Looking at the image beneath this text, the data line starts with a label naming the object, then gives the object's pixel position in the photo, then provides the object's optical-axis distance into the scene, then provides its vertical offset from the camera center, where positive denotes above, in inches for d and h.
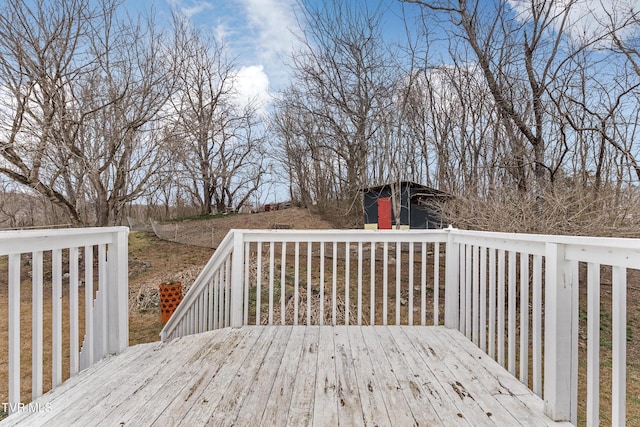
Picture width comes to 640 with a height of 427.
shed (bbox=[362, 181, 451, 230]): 340.8 +12.4
